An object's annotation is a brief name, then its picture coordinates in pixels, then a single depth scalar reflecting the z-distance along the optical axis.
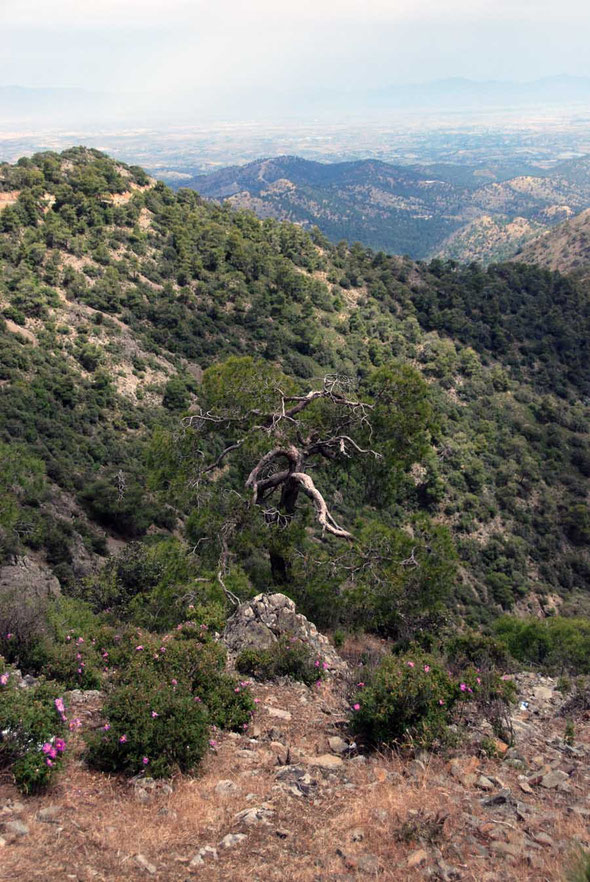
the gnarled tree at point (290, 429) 10.45
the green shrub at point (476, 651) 8.55
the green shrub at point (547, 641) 12.02
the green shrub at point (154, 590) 9.27
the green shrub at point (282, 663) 7.79
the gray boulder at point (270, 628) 8.32
